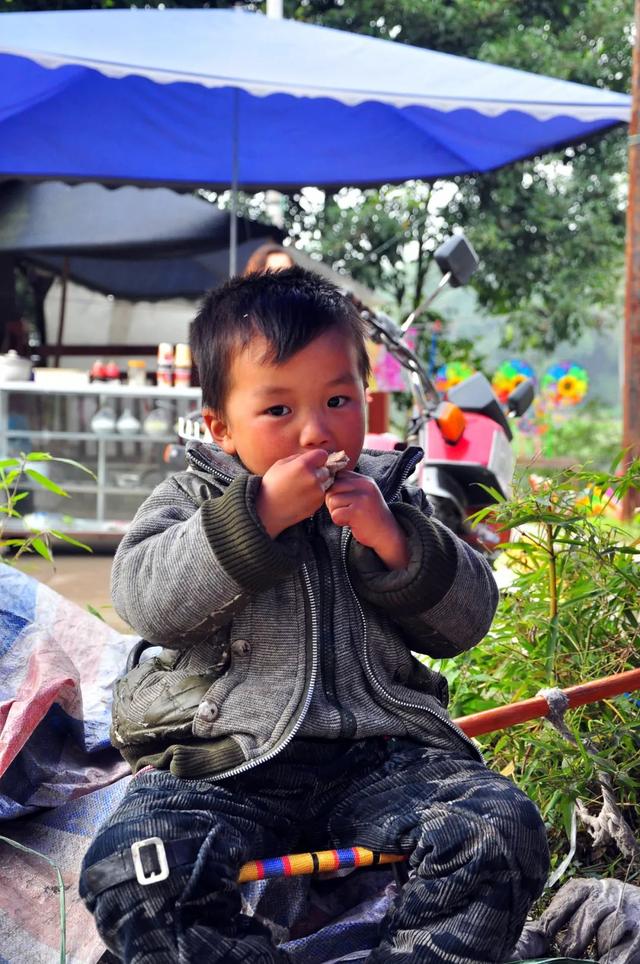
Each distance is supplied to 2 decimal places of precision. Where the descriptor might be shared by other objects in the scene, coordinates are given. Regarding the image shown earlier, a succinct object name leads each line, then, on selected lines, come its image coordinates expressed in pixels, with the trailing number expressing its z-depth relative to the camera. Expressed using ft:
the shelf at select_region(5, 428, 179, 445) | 21.42
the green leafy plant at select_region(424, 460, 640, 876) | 6.15
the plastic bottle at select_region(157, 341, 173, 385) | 21.67
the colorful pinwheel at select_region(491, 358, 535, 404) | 30.09
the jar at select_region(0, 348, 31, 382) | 21.63
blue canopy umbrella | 17.60
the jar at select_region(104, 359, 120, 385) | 22.11
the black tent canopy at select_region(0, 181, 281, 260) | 25.49
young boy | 4.21
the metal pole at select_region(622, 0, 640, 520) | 16.92
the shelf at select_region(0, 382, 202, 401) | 21.27
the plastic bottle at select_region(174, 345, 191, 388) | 21.76
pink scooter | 11.27
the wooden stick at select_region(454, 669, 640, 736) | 5.64
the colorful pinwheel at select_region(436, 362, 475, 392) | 27.20
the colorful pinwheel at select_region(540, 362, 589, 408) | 41.83
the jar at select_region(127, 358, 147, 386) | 22.20
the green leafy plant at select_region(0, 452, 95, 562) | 7.44
